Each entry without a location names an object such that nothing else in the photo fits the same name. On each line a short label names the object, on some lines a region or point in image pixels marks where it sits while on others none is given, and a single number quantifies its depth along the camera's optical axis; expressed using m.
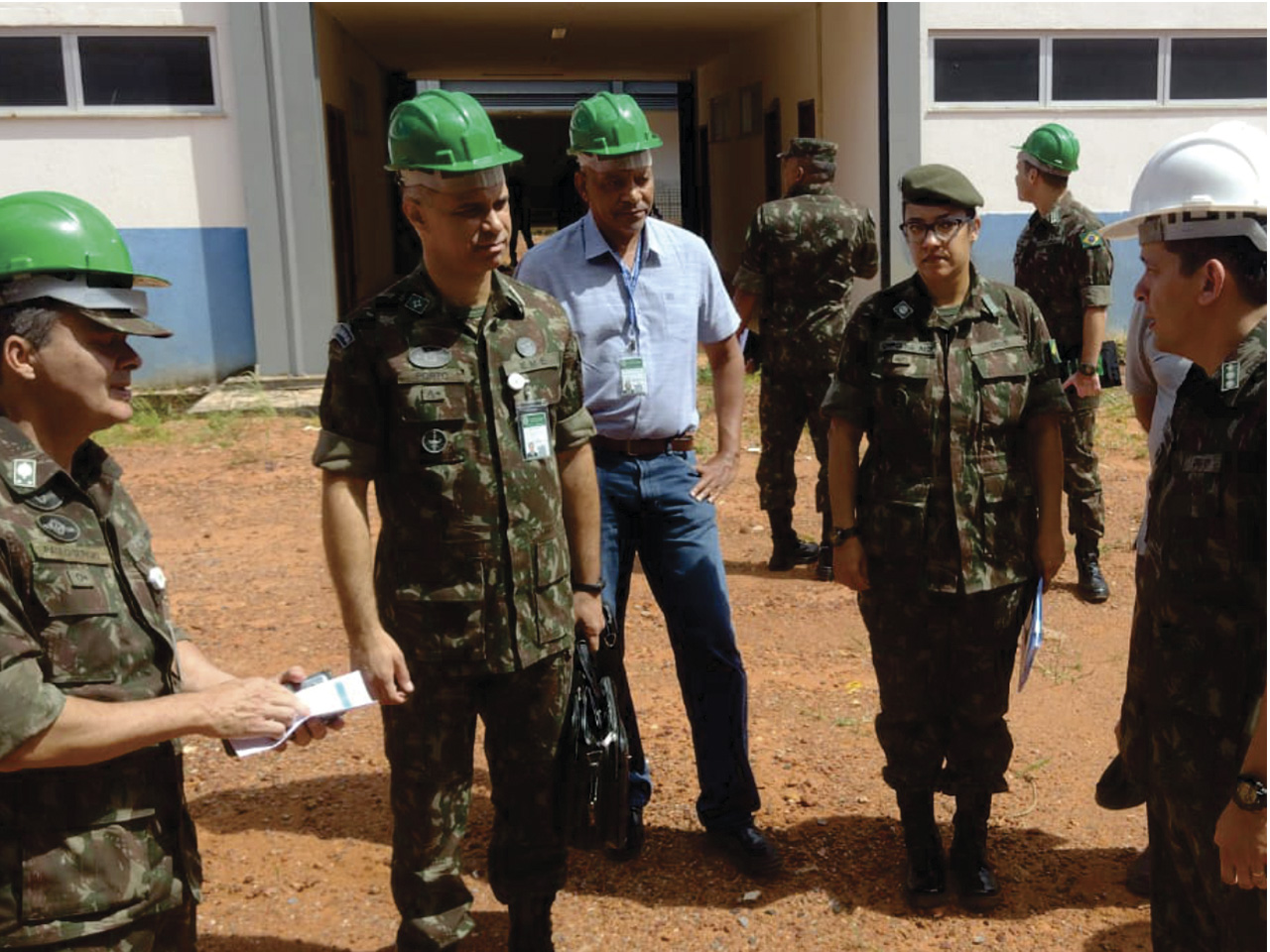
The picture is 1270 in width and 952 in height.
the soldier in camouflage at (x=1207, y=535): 2.25
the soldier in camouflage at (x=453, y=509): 2.87
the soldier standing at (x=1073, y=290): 6.00
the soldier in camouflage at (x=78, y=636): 1.98
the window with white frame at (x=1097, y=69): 12.27
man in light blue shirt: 3.70
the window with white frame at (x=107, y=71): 10.96
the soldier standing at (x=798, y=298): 6.57
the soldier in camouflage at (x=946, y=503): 3.42
